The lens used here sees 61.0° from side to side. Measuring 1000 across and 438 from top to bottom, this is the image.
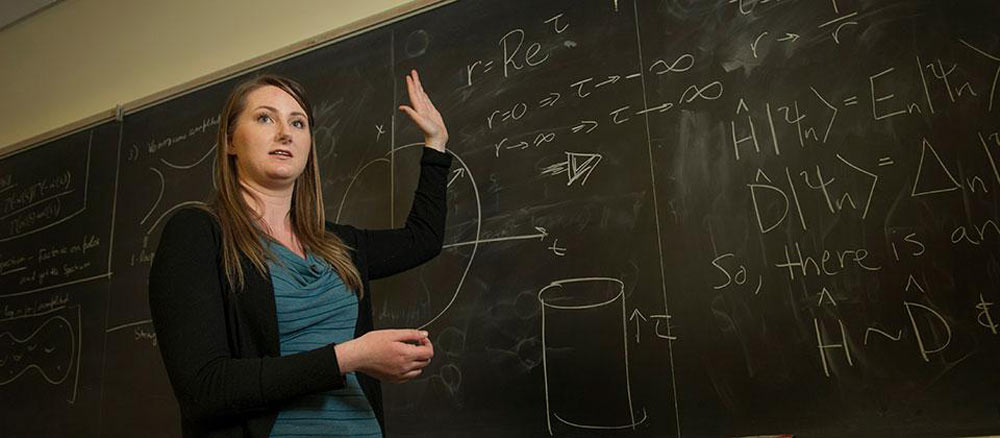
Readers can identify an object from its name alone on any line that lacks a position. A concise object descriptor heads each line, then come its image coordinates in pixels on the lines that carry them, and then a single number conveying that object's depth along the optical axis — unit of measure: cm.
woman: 138
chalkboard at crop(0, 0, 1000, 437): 178
